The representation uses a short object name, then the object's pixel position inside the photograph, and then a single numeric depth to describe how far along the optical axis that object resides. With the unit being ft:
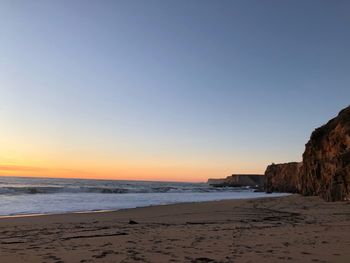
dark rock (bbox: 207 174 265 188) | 491.31
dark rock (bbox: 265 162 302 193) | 228.02
